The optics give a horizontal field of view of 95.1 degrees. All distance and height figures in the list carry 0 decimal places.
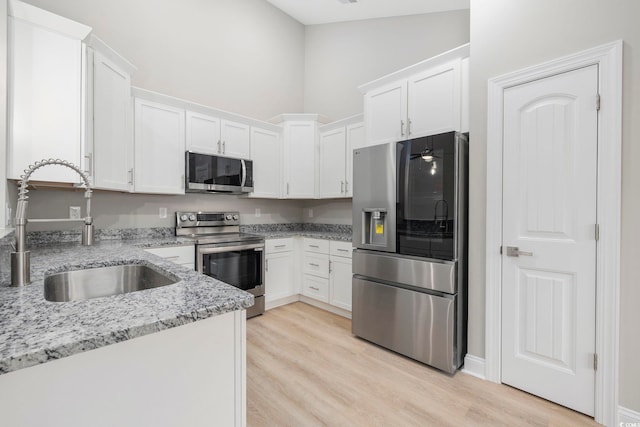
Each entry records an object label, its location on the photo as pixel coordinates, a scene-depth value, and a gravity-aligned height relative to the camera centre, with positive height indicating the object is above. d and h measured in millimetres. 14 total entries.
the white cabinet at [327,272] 3307 -736
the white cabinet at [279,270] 3516 -742
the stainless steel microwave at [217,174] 3094 +404
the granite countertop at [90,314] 613 -280
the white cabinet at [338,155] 3634 +728
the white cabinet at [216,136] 3160 +851
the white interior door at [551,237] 1749 -167
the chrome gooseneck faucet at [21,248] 1010 -135
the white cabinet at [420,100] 2393 +1005
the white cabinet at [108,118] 2121 +730
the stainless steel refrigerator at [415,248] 2184 -306
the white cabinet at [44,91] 1791 +769
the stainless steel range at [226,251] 2918 -426
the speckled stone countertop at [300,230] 3569 -281
